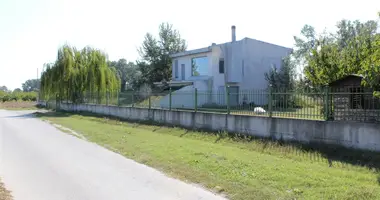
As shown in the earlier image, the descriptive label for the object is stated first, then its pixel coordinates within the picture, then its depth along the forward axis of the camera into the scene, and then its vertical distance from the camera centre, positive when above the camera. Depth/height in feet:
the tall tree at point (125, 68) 236.92 +26.71
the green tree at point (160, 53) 155.53 +22.80
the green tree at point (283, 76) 84.64 +5.81
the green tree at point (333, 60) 42.80 +5.39
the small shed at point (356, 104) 28.02 -0.73
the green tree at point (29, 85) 514.27 +24.87
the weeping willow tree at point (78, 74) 98.58 +7.95
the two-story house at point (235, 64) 85.97 +9.35
